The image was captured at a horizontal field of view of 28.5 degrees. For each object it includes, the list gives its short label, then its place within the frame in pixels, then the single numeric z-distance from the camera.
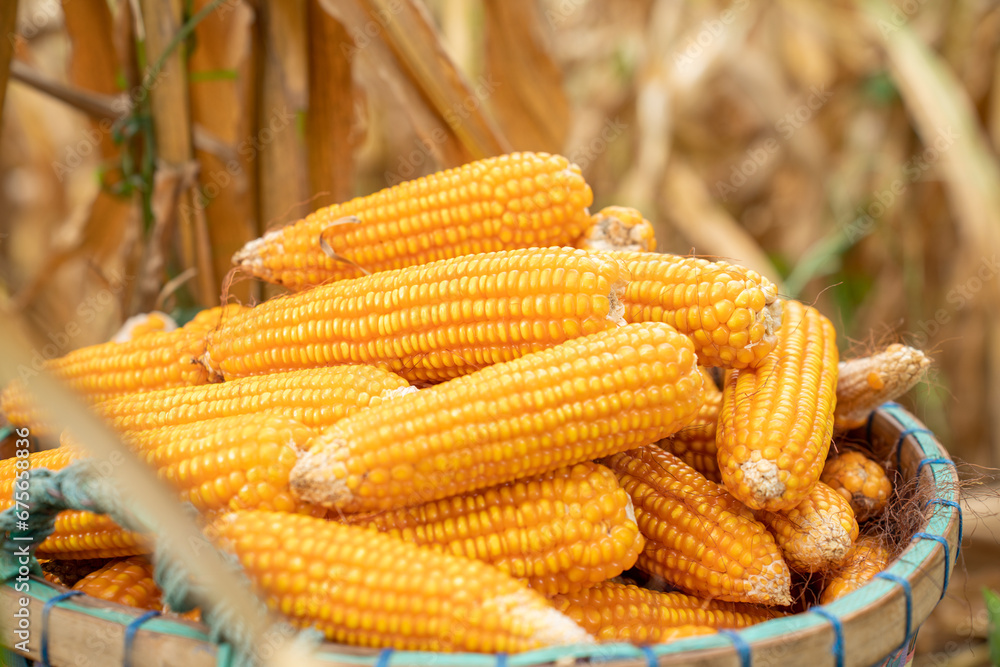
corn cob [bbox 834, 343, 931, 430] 0.97
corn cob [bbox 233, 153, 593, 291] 0.96
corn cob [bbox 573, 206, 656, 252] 0.98
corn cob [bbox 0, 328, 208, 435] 0.99
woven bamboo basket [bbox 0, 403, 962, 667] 0.80
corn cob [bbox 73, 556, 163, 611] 0.88
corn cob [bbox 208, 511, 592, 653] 0.82
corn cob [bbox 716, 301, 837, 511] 0.88
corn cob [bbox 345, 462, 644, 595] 0.86
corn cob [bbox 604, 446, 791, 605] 0.88
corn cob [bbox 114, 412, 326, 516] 0.86
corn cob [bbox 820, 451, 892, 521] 0.95
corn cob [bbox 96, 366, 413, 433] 0.90
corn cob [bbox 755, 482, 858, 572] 0.89
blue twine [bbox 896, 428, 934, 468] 0.99
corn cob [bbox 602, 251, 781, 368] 0.90
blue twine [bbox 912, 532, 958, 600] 0.88
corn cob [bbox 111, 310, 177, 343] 1.06
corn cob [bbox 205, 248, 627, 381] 0.89
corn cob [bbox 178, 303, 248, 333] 1.00
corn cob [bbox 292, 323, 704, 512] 0.86
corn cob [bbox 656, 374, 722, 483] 0.96
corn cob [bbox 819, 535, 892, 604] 0.89
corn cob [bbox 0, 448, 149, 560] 0.89
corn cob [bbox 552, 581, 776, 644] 0.87
